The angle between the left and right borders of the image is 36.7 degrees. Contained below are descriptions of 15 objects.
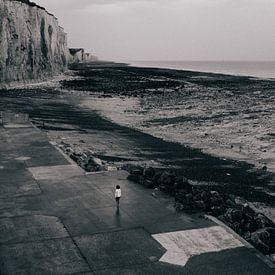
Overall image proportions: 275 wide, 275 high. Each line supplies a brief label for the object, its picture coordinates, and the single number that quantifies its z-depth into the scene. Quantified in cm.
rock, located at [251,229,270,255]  1432
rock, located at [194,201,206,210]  1745
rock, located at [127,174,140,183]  2136
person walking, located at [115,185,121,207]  1748
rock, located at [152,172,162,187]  2072
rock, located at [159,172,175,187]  2047
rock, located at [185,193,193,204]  1814
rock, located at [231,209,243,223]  1664
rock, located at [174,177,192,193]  1984
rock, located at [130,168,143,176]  2211
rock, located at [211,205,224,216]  1734
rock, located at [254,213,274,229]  1619
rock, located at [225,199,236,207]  1890
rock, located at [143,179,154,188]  2044
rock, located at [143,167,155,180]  2175
